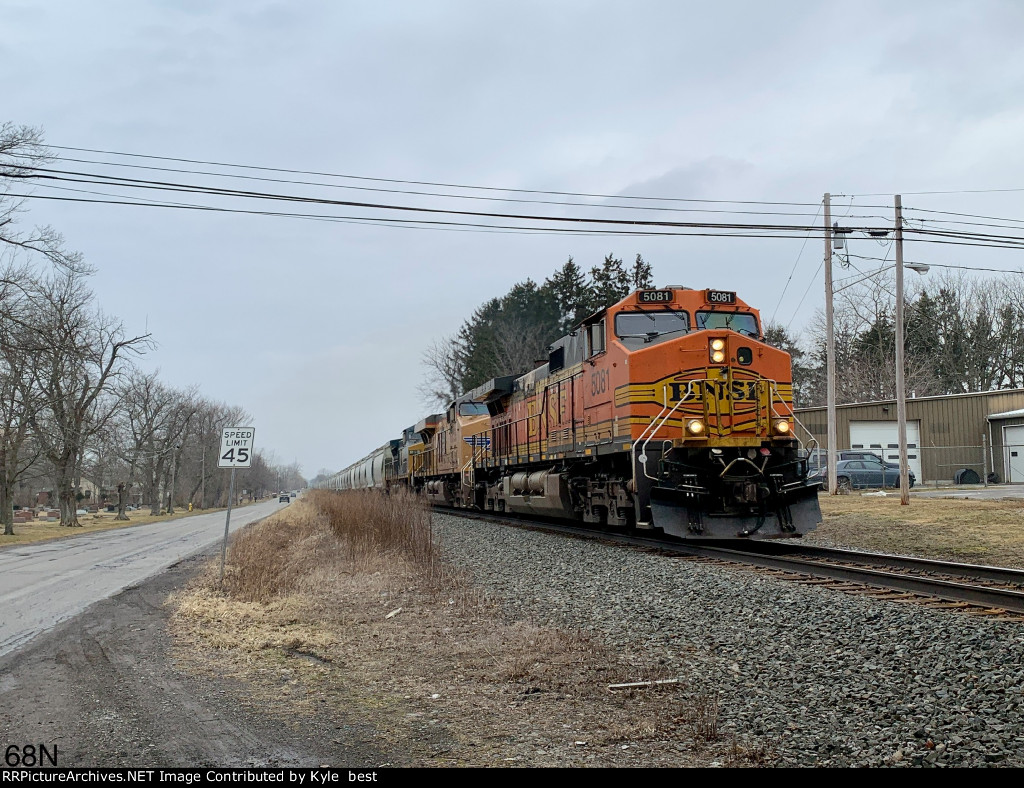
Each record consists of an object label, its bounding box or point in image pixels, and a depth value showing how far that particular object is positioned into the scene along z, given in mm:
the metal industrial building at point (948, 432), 36969
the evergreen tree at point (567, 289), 61031
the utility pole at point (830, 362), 23625
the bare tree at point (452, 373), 69062
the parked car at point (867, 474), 31125
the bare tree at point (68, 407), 31508
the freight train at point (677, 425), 11914
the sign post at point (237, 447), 12470
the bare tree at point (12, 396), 20062
